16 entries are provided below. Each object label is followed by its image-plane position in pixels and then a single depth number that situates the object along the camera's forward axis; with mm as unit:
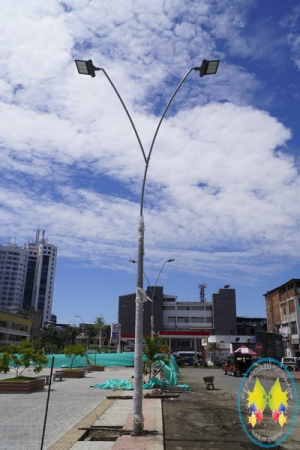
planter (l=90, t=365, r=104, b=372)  40562
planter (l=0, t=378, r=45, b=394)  18609
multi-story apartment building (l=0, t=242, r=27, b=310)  163250
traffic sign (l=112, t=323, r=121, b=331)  54591
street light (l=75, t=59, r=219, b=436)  9633
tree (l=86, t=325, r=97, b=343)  113938
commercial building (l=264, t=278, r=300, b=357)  59844
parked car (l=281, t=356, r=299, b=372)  46588
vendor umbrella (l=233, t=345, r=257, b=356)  38278
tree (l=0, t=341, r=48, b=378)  18956
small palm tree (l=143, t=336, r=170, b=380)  22841
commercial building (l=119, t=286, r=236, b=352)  90500
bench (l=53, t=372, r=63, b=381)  28325
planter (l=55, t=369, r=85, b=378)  30859
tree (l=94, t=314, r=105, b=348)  109025
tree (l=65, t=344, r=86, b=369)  36250
